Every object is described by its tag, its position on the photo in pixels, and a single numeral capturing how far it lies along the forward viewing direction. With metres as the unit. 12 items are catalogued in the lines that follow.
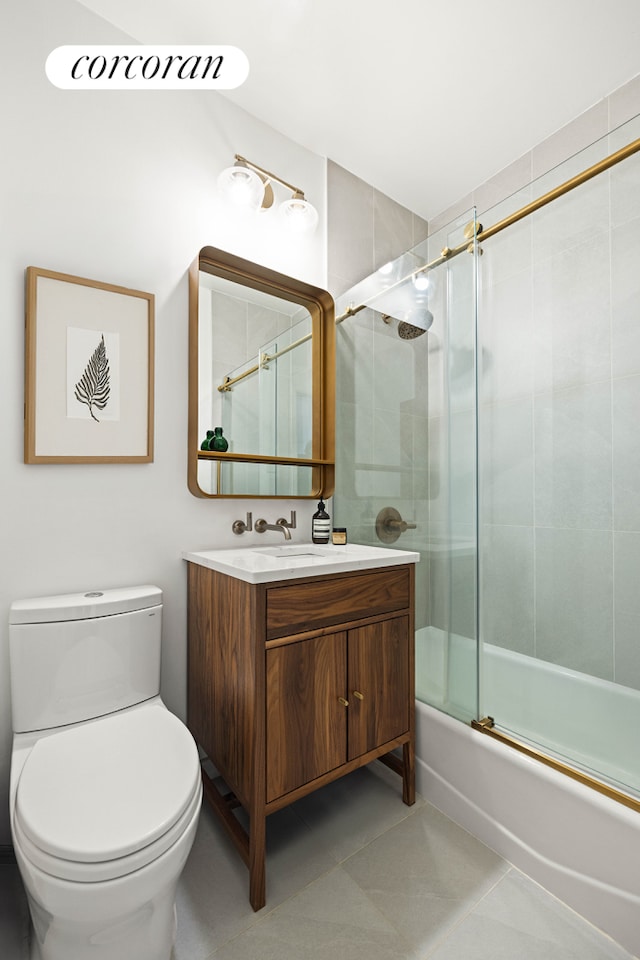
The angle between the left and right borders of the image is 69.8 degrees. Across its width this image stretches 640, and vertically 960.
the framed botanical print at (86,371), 1.36
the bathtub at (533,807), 1.08
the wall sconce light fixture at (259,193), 1.71
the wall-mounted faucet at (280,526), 1.76
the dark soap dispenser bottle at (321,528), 1.91
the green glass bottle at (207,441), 1.67
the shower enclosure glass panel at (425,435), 1.58
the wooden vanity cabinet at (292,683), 1.21
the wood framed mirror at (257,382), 1.68
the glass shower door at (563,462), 1.50
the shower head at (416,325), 1.78
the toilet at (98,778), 0.80
